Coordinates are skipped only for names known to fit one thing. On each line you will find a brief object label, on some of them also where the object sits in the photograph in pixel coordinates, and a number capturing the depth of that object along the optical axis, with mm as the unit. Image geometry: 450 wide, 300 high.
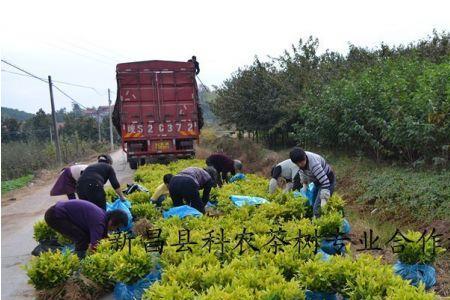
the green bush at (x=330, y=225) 5988
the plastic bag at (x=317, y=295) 4262
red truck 13945
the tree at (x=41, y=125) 43750
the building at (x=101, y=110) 76562
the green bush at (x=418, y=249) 4855
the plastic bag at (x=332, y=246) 5891
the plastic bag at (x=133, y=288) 4898
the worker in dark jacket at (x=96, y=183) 7242
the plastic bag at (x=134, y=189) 9069
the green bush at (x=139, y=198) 8305
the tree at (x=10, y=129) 38625
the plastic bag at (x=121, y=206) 7214
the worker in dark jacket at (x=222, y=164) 9914
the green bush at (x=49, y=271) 4957
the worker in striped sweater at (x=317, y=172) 6348
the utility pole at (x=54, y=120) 23703
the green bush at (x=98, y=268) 5074
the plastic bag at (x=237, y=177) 10219
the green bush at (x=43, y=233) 6918
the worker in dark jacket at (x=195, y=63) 14317
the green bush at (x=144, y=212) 7387
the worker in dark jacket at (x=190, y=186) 6848
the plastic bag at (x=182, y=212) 6660
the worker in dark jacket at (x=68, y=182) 8195
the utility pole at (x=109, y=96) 44269
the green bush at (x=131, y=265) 4777
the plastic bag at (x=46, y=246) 6781
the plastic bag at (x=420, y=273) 4887
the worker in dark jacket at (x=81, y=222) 5717
